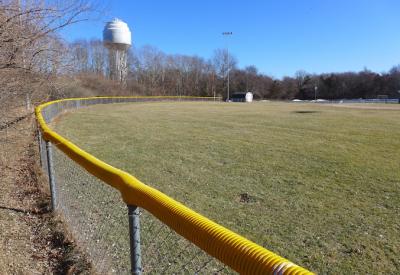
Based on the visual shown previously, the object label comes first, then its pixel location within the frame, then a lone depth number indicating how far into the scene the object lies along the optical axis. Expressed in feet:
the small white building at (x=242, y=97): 296.10
